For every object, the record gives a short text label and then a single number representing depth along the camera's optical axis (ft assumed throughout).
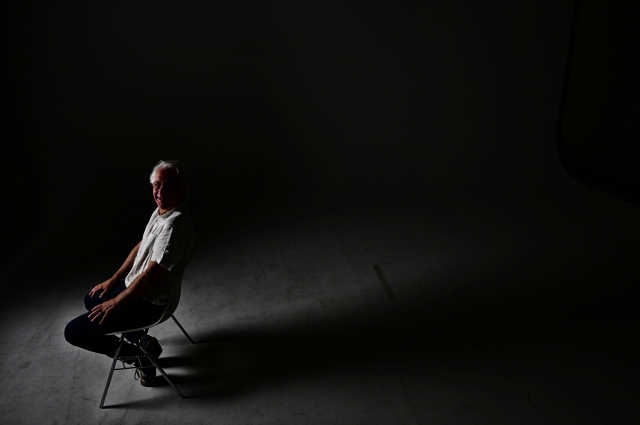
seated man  7.88
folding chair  8.31
